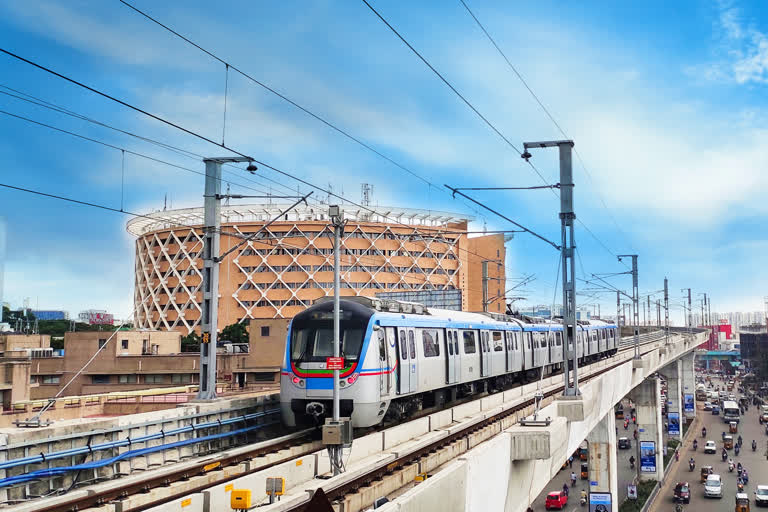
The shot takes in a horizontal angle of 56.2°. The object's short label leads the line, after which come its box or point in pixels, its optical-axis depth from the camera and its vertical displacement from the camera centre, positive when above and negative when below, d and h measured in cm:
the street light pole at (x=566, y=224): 2106 +292
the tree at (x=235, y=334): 8138 -133
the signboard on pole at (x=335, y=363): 1557 -88
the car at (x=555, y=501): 4731 -1175
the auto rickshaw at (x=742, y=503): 4394 -1105
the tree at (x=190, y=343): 7606 -231
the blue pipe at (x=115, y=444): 1193 -239
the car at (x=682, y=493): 4925 -1169
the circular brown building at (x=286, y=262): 10069 +875
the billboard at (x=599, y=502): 3794 -943
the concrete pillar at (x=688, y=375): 9866 -725
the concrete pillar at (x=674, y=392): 7931 -782
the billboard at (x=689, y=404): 9588 -1080
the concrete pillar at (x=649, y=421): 5616 -822
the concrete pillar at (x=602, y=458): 4069 -766
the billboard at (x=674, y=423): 7912 -1103
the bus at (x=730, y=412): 8644 -1067
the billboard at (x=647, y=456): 5350 -990
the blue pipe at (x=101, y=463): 1149 -258
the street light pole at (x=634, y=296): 4521 +176
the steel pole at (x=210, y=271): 1925 +142
